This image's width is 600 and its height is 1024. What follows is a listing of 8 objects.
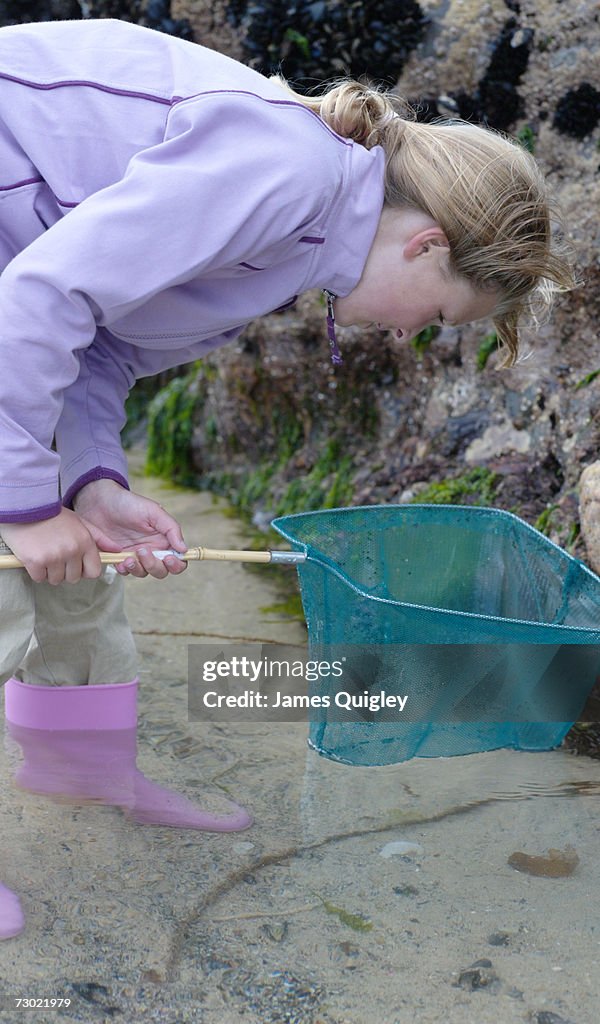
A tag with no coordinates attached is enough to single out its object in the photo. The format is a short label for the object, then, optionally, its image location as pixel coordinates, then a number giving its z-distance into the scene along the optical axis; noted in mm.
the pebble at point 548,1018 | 1745
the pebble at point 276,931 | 1957
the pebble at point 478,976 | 1834
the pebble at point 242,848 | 2258
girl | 1848
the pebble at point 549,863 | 2188
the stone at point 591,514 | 2922
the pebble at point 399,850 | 2254
